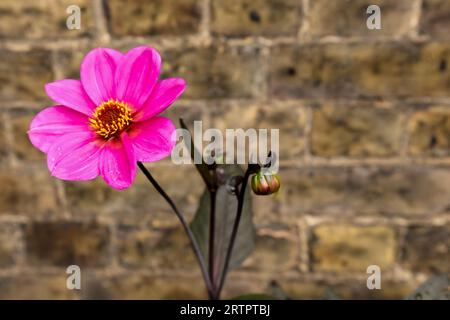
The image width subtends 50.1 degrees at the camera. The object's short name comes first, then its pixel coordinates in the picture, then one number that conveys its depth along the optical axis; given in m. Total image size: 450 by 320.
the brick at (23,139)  1.12
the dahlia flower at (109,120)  0.45
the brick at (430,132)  1.07
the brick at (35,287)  1.27
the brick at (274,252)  1.20
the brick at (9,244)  1.22
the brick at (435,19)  1.00
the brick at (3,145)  1.13
